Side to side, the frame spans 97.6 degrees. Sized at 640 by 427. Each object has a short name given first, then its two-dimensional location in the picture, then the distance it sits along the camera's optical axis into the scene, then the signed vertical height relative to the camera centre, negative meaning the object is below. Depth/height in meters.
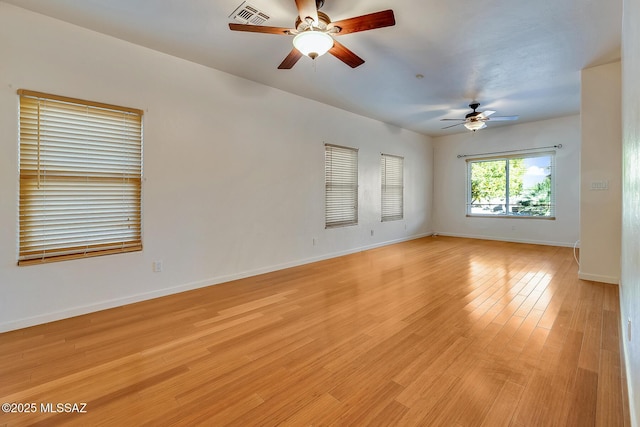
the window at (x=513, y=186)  6.54 +0.63
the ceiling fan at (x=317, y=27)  2.17 +1.51
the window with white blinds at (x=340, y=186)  5.29 +0.50
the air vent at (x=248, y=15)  2.51 +1.82
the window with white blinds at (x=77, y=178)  2.57 +0.32
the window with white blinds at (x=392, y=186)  6.67 +0.60
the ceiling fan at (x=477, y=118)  5.11 +1.71
